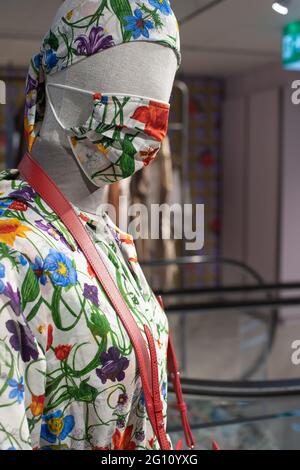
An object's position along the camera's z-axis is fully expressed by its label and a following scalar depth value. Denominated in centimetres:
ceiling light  297
